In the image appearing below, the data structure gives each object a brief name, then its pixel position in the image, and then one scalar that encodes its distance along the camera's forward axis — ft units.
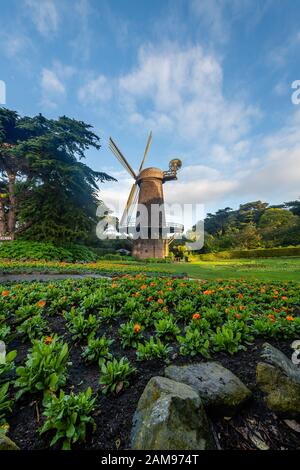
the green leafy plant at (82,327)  9.11
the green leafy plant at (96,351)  7.66
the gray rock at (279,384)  5.78
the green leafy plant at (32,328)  9.29
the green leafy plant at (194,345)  7.90
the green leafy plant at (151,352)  7.57
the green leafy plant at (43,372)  5.81
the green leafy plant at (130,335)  8.61
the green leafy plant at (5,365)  6.42
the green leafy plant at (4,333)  8.82
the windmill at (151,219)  81.87
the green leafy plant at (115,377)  6.19
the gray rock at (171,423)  4.32
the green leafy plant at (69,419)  4.52
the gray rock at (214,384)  5.67
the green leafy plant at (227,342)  8.13
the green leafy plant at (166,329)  9.25
